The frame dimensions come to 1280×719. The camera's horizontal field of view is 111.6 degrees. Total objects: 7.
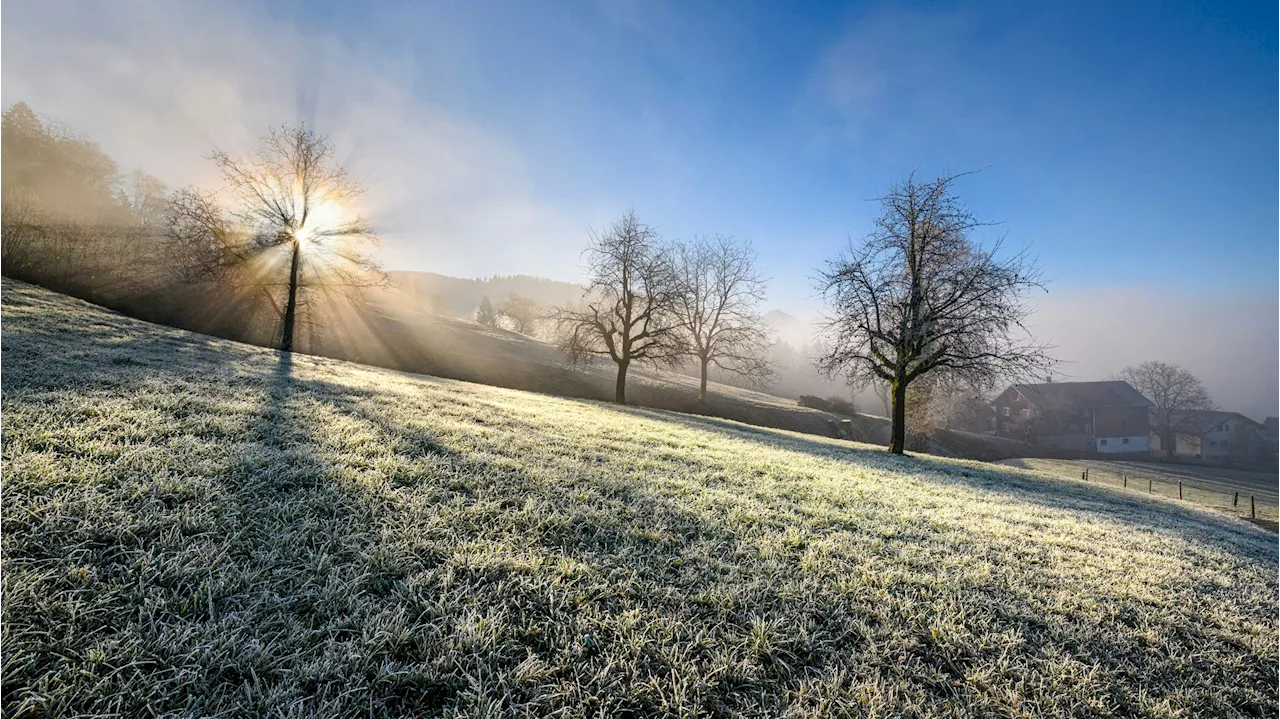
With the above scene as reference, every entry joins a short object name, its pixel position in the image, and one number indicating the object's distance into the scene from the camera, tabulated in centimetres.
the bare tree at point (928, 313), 1577
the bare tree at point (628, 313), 2336
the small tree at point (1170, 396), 6278
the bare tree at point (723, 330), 3503
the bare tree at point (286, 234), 1947
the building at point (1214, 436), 6435
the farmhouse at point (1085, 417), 6175
